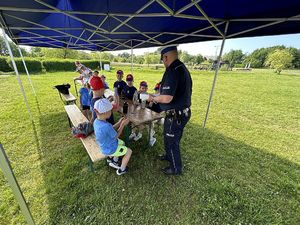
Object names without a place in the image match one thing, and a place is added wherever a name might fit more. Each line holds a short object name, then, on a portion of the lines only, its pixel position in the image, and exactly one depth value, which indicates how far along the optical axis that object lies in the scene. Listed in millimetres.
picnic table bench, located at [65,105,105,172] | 2146
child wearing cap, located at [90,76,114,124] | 2365
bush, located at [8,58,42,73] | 17155
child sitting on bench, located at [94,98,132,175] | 1898
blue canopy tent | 1936
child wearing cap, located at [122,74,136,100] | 3625
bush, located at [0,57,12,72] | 16191
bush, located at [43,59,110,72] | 19122
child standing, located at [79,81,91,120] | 3688
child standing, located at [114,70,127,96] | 3866
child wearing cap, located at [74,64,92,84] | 4194
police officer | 1971
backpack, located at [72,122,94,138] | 2506
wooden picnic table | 2715
